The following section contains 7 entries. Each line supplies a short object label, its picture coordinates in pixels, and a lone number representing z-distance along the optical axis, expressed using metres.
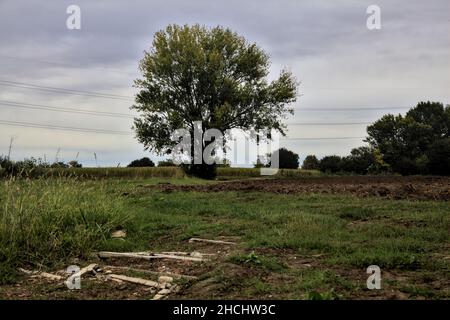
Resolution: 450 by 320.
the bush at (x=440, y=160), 48.69
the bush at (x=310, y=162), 71.26
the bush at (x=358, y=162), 55.23
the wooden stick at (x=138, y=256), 6.99
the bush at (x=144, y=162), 58.19
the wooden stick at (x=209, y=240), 8.15
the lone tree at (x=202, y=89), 41.38
